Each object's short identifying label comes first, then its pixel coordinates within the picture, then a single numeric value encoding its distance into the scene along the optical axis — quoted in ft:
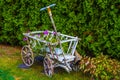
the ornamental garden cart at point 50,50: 21.34
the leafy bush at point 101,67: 20.53
